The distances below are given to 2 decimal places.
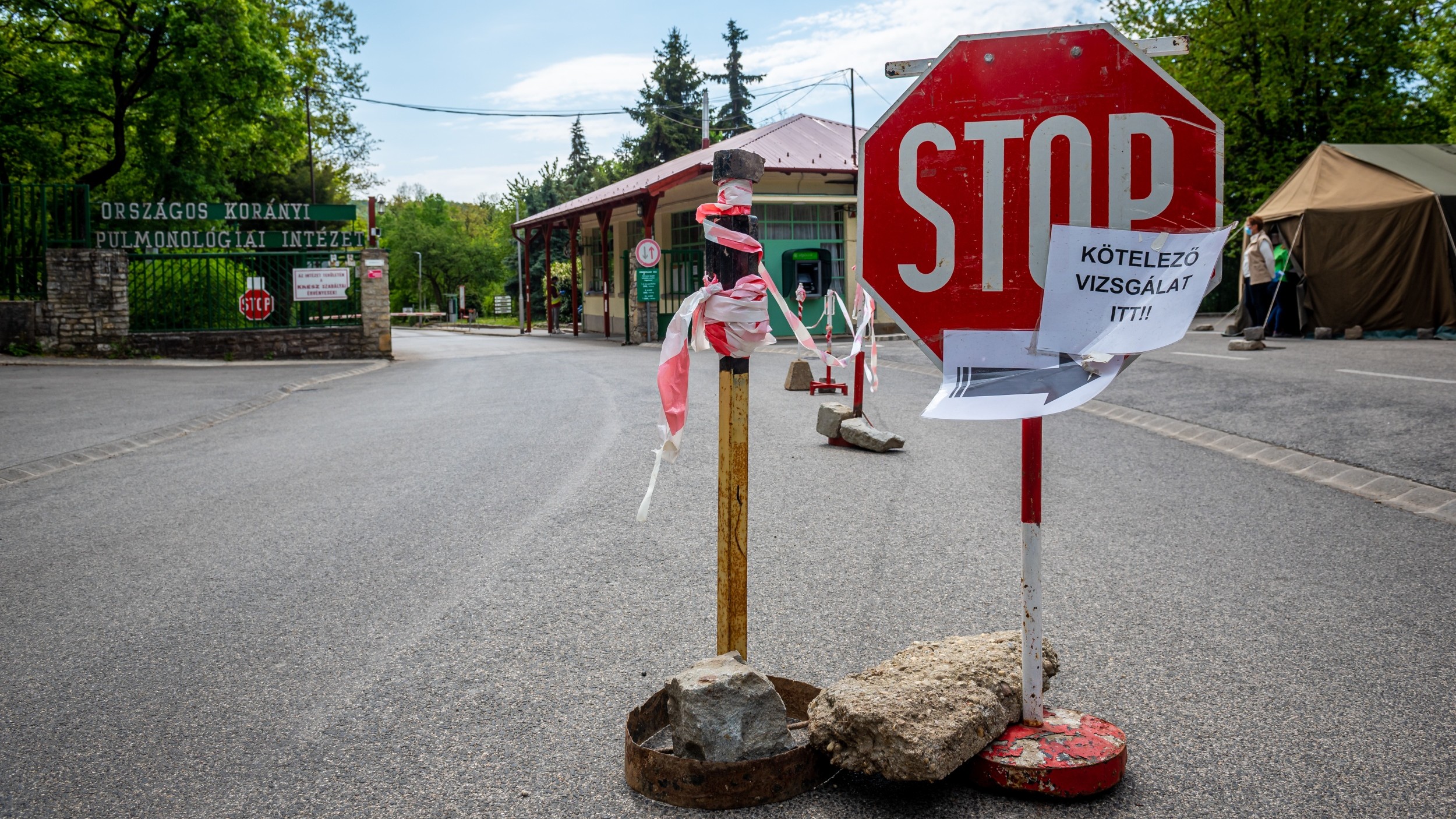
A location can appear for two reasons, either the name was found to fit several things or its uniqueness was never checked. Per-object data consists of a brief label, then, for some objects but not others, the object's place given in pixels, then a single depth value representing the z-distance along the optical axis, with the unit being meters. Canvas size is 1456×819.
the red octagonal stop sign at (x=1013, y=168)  2.72
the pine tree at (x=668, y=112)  54.44
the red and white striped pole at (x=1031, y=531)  2.90
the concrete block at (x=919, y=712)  2.75
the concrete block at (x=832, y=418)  9.15
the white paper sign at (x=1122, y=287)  2.63
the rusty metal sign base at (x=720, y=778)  2.84
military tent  17.89
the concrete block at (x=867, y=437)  8.68
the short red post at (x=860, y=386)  9.34
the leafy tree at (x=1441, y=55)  27.02
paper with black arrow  2.59
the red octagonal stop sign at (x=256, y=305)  22.30
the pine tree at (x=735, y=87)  61.38
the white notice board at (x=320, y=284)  22.69
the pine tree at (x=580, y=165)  65.62
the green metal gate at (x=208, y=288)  21.84
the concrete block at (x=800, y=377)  13.47
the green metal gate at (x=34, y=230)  20.86
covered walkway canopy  27.27
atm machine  27.23
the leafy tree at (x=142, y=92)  23.27
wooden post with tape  3.20
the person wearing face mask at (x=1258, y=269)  18.70
